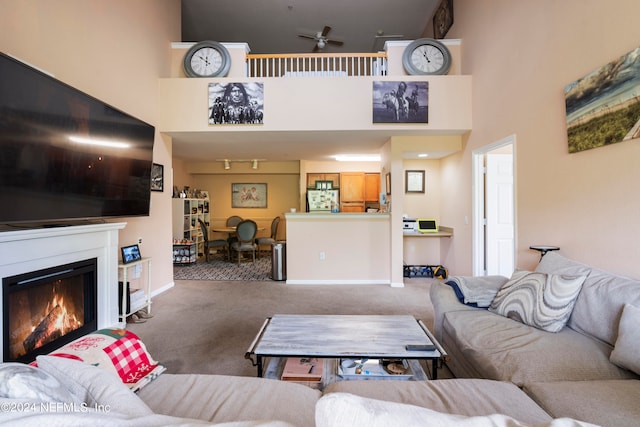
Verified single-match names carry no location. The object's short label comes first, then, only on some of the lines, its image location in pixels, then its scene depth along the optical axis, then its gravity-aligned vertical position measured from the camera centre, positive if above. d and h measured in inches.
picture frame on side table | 126.9 -18.6
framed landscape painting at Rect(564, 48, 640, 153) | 74.9 +28.2
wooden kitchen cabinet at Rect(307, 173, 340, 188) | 294.4 +30.9
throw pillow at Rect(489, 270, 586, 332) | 75.7 -24.0
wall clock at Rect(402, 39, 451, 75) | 170.2 +85.2
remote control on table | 68.6 -31.3
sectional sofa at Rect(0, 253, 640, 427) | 23.0 -29.1
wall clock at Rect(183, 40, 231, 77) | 171.9 +85.7
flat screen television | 68.7 +16.7
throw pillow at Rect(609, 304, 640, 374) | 56.4 -25.5
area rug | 207.8 -45.5
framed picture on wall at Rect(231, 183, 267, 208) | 333.4 +14.3
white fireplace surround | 76.1 -12.1
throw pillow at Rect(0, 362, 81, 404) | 28.4 -17.1
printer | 206.4 -10.6
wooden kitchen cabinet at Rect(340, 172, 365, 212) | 293.0 +20.9
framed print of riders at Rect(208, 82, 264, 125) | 164.4 +58.0
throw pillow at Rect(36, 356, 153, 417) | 31.7 -20.0
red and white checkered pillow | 48.6 -24.3
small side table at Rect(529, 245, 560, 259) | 98.5 -12.8
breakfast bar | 189.3 -24.0
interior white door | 159.9 +2.7
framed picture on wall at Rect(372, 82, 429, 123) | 162.9 +57.7
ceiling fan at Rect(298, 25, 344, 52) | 199.0 +115.0
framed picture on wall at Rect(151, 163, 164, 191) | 159.5 +17.6
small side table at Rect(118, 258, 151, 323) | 119.5 -34.8
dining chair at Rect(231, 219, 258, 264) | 249.9 -20.6
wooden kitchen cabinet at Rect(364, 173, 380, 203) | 293.7 +21.3
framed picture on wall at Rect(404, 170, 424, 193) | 226.7 +21.2
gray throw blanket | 95.7 -25.3
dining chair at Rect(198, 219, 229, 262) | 262.1 -28.6
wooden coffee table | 67.6 -31.9
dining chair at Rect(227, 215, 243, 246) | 324.5 -10.6
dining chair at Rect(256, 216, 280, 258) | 277.6 -26.7
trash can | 196.4 -33.7
